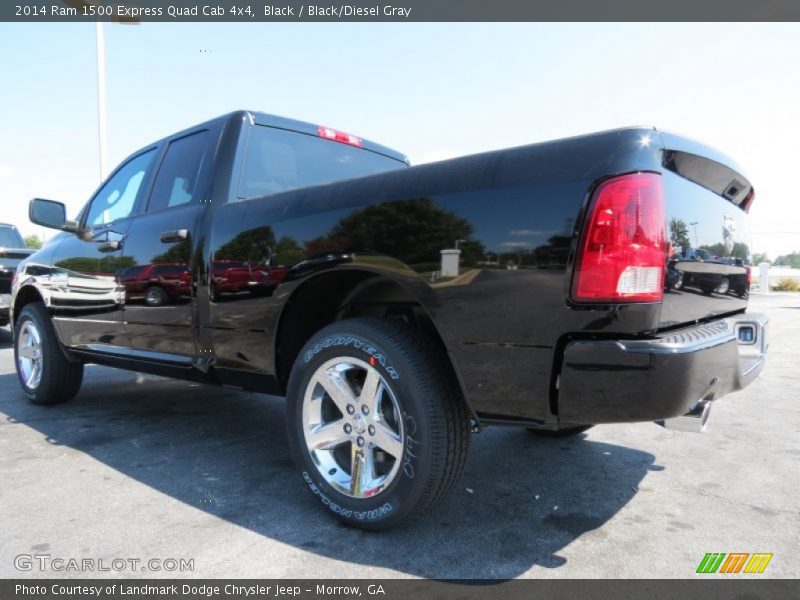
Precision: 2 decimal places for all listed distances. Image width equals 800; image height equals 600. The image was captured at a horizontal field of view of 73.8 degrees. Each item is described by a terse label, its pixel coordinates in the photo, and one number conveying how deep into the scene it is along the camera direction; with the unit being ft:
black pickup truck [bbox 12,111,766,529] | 5.26
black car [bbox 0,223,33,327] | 25.20
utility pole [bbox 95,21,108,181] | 41.39
